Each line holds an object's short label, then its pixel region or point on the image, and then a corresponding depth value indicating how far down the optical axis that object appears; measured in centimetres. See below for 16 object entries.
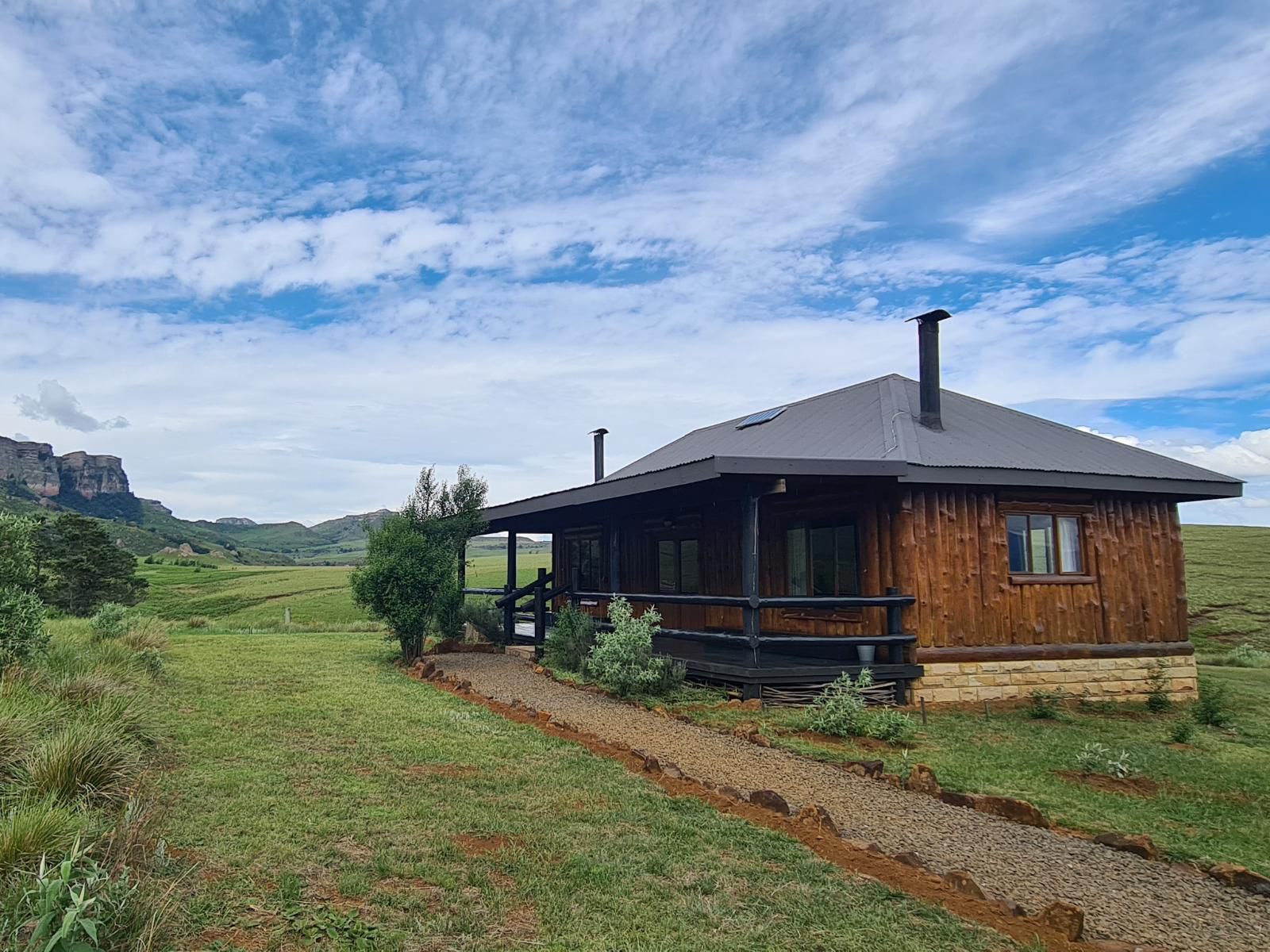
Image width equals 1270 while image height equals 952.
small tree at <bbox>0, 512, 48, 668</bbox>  752
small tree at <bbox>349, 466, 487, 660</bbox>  1351
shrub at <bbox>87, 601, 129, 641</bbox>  1238
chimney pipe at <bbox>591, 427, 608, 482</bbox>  2077
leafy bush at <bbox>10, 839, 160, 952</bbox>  261
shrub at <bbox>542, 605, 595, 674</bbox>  1249
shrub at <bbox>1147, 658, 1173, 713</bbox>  1081
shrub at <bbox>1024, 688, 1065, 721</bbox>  987
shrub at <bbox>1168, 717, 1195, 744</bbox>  869
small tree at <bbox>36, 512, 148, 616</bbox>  3278
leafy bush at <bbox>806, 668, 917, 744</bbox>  816
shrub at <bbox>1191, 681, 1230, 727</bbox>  974
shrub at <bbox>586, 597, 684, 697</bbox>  1015
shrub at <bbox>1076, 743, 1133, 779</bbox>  702
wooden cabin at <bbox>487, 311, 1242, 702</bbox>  1028
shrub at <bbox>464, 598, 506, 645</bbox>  1677
